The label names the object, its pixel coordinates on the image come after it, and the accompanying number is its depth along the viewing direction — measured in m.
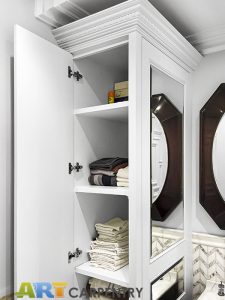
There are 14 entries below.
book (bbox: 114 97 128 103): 1.64
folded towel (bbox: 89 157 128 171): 1.60
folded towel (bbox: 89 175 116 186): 1.58
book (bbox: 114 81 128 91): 1.63
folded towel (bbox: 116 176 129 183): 1.50
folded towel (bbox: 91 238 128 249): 1.57
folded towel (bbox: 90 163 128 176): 1.58
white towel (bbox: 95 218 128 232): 1.64
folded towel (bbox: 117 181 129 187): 1.50
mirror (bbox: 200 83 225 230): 1.90
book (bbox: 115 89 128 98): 1.64
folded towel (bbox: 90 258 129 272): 1.50
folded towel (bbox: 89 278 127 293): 1.58
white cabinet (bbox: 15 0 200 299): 1.27
